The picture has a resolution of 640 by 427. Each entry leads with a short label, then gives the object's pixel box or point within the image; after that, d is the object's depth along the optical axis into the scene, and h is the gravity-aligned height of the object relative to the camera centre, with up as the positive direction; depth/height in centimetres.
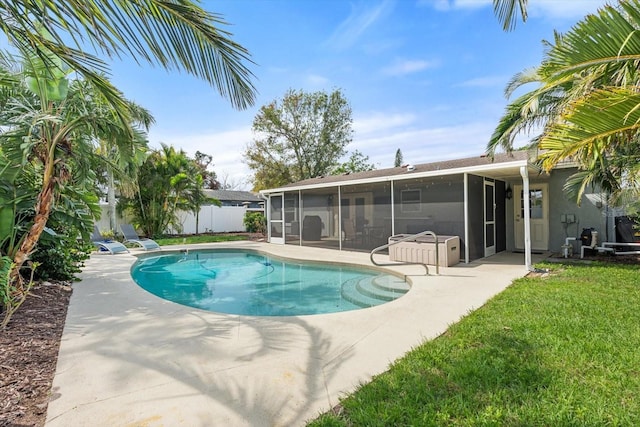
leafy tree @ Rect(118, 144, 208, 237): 1866 +171
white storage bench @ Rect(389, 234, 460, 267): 902 -92
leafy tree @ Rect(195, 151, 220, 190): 4358 +661
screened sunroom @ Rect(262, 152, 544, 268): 971 +46
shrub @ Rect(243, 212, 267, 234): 2214 -24
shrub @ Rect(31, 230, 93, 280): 675 -79
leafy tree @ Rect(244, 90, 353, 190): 2947 +780
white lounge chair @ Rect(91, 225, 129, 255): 1307 -103
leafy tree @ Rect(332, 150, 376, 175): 3416 +601
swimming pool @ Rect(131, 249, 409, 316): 698 -183
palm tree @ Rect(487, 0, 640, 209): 296 +159
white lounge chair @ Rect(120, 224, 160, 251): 1457 -93
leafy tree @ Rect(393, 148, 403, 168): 4728 +878
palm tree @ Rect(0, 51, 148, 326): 486 +144
